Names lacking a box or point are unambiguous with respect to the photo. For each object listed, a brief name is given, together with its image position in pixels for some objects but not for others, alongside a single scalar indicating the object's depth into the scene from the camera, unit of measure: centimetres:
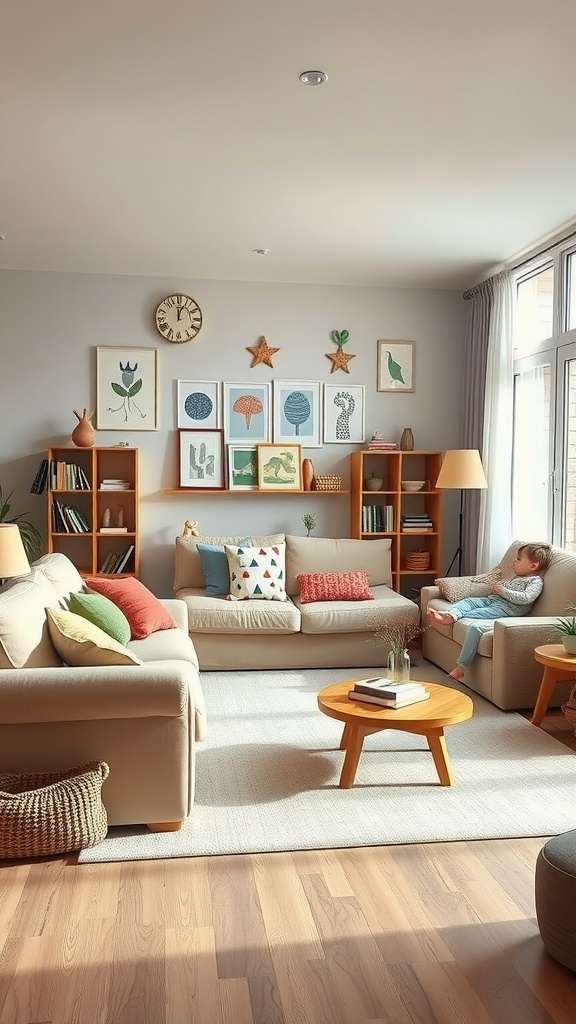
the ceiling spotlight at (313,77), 339
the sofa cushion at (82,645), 342
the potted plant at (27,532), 649
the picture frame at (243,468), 693
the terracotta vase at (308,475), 699
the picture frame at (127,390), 679
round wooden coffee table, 360
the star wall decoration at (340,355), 704
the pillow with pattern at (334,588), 616
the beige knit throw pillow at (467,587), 592
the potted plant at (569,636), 445
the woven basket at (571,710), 439
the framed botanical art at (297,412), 703
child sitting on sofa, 535
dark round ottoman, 232
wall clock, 681
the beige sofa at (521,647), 482
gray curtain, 680
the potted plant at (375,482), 700
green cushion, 414
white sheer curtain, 643
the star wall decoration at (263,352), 694
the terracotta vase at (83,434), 652
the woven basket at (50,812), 295
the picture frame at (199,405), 689
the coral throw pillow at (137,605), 458
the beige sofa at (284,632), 576
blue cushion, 623
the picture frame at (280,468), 695
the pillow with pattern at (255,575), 609
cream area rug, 321
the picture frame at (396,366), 716
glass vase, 401
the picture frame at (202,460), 689
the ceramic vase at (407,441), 702
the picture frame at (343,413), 710
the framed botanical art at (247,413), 695
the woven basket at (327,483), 697
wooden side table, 453
